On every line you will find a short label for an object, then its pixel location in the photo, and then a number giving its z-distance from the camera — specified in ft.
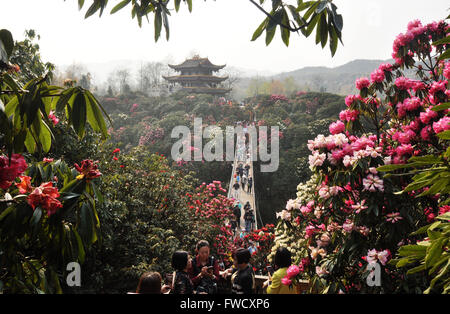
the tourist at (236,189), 51.44
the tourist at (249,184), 54.70
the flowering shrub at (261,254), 22.38
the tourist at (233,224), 35.47
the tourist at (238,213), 36.18
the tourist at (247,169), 58.71
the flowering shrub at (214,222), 25.09
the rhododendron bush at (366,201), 7.64
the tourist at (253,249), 23.72
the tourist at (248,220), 37.45
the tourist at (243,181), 55.17
